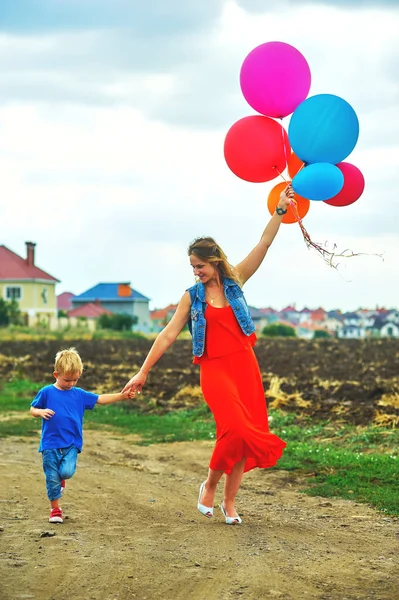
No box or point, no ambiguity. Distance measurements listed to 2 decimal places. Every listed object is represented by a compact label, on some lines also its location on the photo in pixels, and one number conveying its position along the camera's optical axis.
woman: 7.41
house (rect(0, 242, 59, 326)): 83.75
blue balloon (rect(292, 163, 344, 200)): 7.54
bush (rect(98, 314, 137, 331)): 80.81
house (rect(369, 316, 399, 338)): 129.62
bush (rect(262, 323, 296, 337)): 89.12
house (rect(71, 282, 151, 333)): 108.81
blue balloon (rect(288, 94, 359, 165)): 7.62
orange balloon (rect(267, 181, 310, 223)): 8.09
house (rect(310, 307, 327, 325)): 149.25
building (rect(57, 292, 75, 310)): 120.35
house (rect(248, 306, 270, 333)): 116.69
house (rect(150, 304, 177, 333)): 117.25
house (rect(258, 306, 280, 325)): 125.62
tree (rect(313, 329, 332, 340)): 105.44
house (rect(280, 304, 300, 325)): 137.88
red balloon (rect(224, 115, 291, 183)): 8.00
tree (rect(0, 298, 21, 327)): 73.12
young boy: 7.61
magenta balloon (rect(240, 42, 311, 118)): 8.01
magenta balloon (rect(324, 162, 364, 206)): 8.06
